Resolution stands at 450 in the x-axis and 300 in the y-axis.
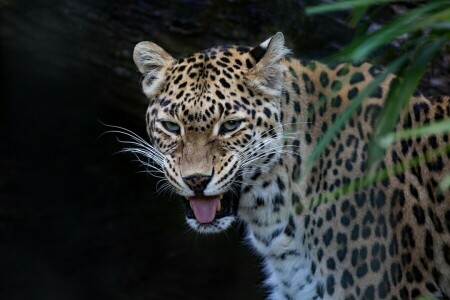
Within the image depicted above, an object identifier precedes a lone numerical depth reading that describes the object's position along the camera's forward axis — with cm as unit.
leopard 1466
